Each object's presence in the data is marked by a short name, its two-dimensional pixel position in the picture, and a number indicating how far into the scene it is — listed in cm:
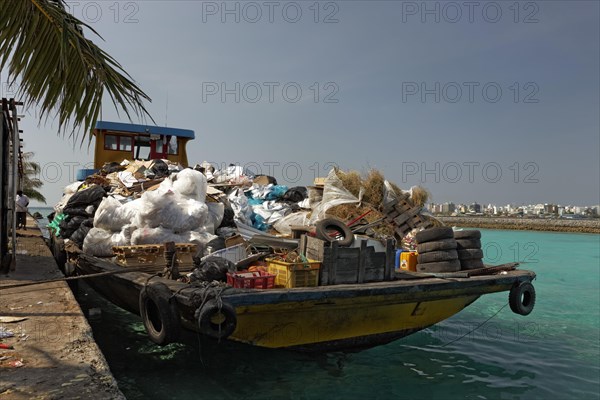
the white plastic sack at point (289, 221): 817
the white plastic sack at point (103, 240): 647
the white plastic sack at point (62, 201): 1091
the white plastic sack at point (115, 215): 660
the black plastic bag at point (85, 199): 776
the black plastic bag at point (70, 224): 780
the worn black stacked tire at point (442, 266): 605
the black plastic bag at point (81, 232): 734
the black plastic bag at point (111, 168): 1034
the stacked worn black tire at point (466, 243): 651
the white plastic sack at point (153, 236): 610
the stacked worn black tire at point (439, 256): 606
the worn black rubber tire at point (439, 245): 599
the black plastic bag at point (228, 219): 732
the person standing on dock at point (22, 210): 1659
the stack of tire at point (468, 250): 650
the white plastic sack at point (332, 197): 799
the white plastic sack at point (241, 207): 806
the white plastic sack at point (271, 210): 869
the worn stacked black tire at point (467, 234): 641
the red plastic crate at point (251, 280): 447
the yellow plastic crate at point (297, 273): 464
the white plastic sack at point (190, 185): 688
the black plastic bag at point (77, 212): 773
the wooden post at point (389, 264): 541
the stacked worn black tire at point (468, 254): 653
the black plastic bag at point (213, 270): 471
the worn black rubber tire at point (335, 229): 531
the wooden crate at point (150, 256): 555
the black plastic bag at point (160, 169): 918
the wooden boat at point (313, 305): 414
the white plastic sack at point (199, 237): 629
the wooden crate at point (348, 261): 486
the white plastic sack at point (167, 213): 629
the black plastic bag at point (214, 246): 613
